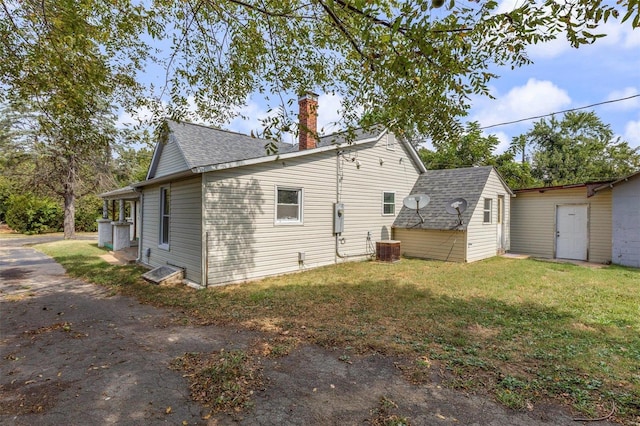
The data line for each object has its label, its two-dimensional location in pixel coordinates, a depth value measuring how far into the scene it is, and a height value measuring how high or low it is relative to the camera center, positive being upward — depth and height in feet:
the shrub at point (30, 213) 71.31 -0.70
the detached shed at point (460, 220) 36.04 -0.71
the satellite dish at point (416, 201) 37.97 +1.65
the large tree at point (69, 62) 14.80 +7.87
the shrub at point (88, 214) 77.73 -0.86
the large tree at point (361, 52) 10.57 +7.65
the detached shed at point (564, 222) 36.42 -0.83
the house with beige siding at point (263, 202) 25.29 +1.04
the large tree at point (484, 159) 69.41 +14.11
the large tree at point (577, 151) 91.56 +20.52
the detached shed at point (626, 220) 33.24 -0.40
